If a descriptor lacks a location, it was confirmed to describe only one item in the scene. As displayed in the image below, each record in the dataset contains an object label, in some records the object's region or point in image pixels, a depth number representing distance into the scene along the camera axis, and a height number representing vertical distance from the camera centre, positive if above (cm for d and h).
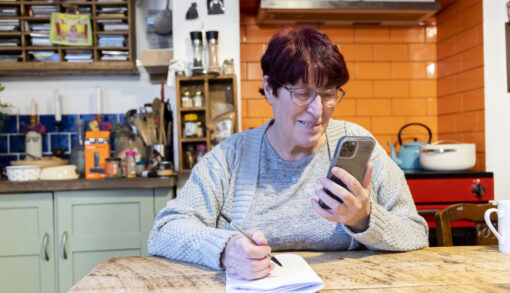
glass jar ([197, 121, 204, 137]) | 262 +7
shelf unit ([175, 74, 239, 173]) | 260 +25
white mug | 115 -23
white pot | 258 -12
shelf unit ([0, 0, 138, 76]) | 283 +63
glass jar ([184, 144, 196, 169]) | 261 -9
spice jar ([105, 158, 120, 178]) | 254 -15
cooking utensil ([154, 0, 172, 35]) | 293 +80
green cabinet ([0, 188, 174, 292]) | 238 -49
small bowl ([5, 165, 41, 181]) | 246 -16
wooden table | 91 -30
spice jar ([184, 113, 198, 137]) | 260 +9
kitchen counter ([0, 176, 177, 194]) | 237 -22
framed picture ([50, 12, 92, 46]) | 283 +74
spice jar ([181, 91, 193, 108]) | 263 +24
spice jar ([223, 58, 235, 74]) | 264 +44
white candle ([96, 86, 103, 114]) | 297 +28
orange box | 256 -6
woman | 113 -14
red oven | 253 -30
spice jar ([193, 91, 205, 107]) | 263 +25
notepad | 87 -29
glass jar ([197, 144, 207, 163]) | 260 -5
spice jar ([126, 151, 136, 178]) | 254 -14
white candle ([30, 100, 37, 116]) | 300 +24
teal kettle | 281 -12
